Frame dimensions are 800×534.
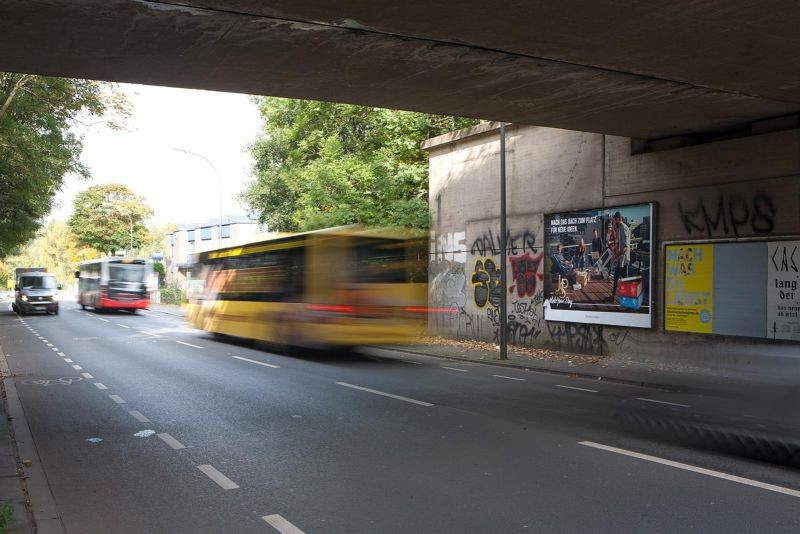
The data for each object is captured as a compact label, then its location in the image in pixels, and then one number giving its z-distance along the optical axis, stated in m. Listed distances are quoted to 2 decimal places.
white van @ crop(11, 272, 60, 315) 35.22
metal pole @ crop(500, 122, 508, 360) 14.72
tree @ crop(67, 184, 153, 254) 71.00
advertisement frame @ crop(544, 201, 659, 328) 13.91
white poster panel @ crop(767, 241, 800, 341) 11.52
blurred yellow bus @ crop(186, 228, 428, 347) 14.05
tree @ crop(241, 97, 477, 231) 22.88
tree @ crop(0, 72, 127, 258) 20.95
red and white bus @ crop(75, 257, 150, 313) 33.62
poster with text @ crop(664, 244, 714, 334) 12.95
